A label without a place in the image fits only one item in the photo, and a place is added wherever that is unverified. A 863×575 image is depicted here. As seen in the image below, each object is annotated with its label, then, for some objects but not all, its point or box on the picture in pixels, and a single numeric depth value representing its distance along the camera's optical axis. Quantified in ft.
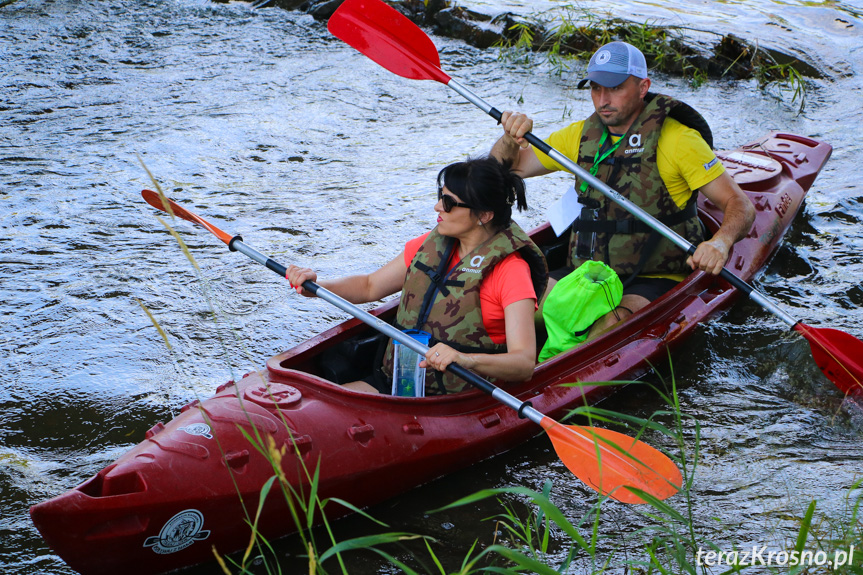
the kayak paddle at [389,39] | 29.91
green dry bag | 23.77
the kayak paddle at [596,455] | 17.21
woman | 19.84
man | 24.80
